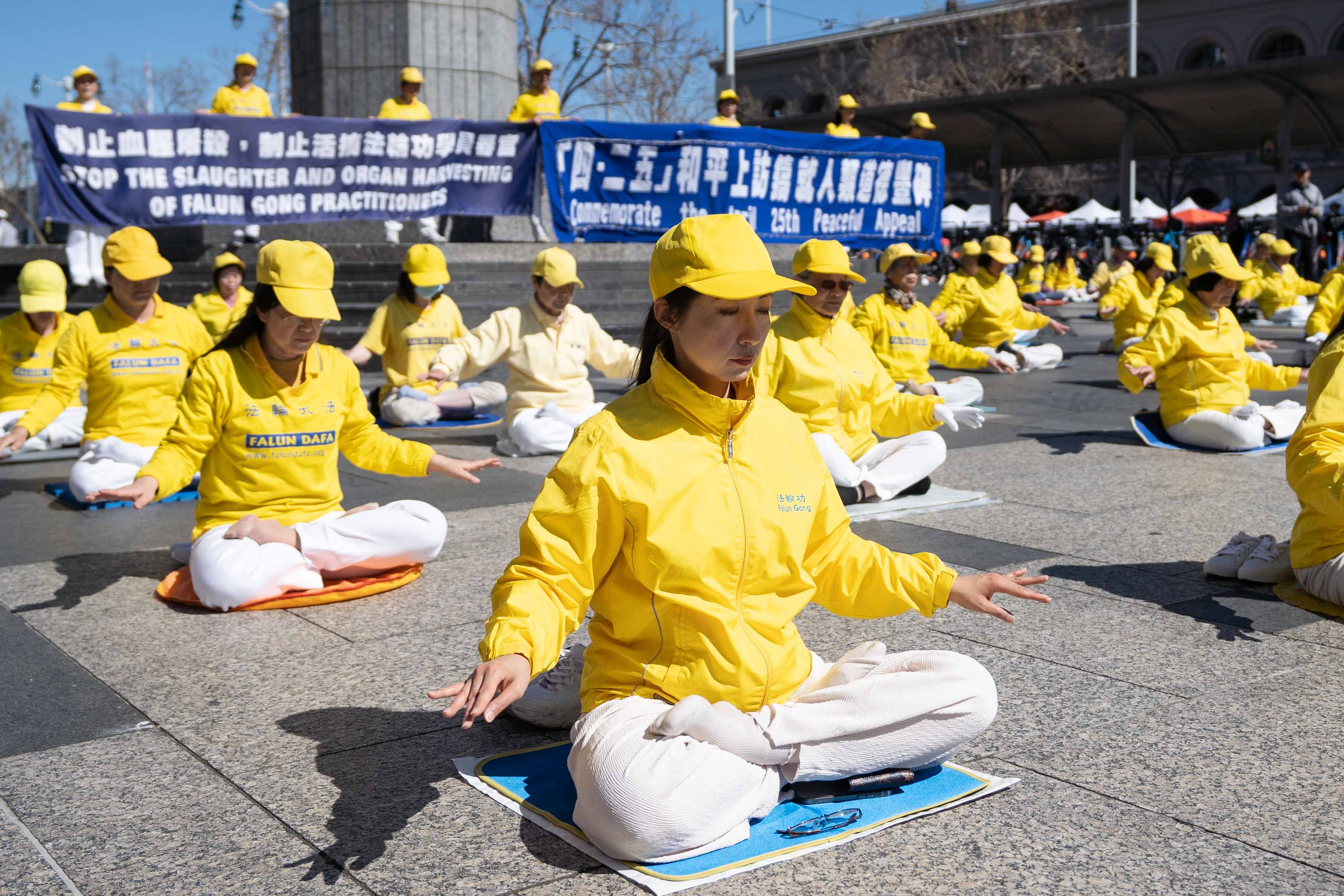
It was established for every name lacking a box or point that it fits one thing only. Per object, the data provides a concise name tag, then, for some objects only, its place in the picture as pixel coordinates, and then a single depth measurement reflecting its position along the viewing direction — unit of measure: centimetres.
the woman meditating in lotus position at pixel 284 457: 534
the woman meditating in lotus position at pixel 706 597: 307
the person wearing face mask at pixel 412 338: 1120
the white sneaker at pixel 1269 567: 559
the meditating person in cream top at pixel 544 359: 967
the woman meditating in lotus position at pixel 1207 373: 891
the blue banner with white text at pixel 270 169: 1390
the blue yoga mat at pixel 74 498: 790
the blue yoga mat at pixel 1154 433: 970
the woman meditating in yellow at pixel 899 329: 1062
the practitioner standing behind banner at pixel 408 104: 1597
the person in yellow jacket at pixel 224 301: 1183
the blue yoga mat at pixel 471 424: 1146
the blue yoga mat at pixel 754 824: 308
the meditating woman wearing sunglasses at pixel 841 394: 706
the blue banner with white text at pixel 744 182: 1666
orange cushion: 550
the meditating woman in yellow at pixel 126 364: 746
